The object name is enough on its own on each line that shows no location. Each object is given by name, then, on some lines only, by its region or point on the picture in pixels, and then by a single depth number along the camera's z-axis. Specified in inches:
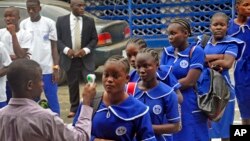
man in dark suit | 415.6
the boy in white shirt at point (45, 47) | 386.2
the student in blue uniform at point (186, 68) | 265.5
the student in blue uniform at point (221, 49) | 289.8
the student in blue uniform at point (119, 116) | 196.3
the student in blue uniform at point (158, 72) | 243.4
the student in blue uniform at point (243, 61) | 314.6
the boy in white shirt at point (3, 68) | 314.2
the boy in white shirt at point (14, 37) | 356.2
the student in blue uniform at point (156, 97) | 222.6
